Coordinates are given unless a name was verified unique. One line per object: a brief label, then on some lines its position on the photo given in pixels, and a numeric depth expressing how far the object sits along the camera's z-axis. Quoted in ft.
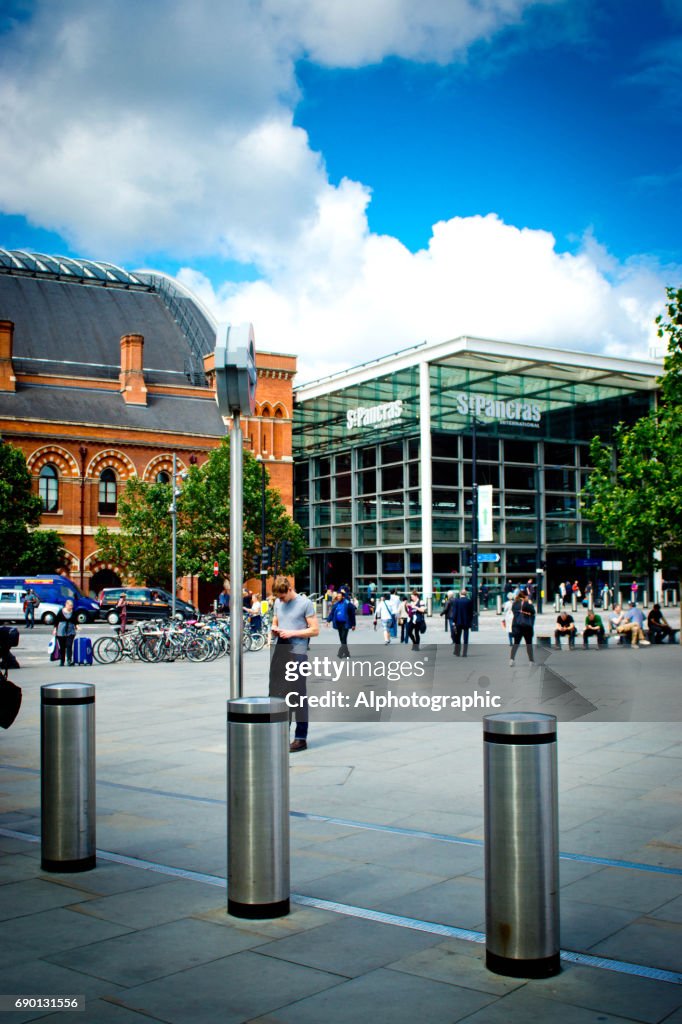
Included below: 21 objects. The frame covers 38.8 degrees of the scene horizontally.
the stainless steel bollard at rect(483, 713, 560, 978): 13.05
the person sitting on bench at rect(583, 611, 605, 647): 86.12
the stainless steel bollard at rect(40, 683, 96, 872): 18.04
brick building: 188.34
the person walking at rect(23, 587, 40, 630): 138.14
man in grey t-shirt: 32.71
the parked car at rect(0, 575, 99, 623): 148.66
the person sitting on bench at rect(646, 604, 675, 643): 91.15
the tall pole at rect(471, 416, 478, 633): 127.96
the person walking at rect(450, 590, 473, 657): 74.64
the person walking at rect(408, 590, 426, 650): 83.76
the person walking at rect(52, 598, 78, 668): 75.51
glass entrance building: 191.11
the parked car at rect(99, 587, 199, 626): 148.25
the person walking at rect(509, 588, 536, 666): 68.69
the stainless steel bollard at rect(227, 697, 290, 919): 15.30
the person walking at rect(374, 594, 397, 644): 95.91
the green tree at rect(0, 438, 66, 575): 167.84
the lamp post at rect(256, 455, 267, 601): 130.64
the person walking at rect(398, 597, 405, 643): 90.88
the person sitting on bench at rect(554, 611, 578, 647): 84.48
